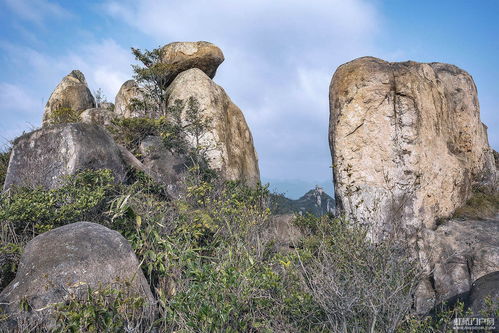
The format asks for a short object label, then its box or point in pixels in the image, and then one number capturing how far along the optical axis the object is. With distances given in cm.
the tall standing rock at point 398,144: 1395
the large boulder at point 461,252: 1144
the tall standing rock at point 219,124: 2173
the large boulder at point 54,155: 1163
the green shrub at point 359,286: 515
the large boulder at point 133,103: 2355
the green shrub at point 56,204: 916
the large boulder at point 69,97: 2845
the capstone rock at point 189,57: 2538
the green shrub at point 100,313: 511
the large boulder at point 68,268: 629
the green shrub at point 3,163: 1506
